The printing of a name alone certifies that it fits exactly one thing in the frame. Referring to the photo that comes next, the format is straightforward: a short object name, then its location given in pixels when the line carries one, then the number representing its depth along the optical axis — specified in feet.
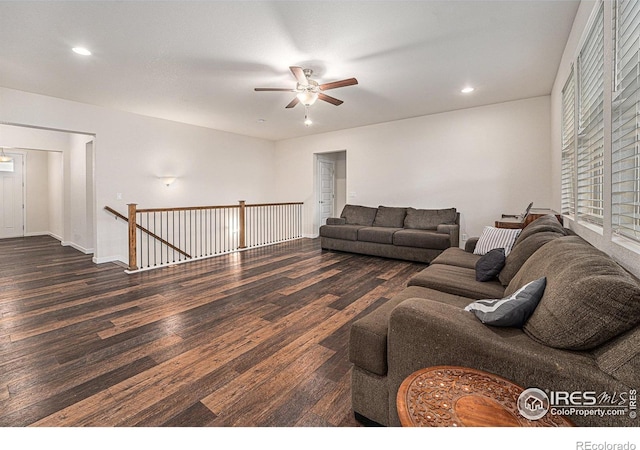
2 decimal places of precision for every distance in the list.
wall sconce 19.43
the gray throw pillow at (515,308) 4.03
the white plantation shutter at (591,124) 6.16
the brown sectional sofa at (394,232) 15.97
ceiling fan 10.61
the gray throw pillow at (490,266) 7.77
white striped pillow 10.00
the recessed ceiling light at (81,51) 9.87
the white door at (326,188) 25.73
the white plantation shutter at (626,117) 4.31
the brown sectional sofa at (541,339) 3.02
